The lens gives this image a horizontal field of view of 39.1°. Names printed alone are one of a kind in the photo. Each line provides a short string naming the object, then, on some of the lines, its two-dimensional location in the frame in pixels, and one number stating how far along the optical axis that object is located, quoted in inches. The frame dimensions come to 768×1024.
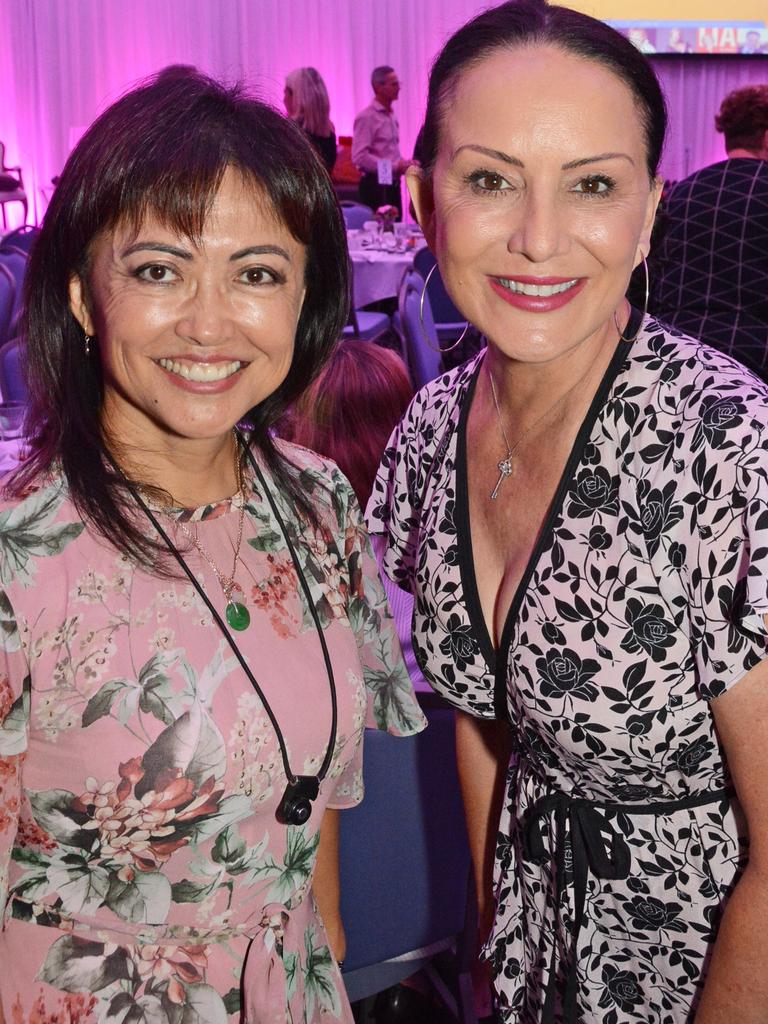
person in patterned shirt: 141.3
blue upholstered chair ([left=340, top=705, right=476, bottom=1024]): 72.7
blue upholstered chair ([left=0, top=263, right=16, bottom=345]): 212.5
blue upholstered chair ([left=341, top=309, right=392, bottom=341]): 279.7
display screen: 519.5
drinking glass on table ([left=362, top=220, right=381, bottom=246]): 330.6
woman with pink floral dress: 50.4
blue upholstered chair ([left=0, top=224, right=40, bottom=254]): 259.0
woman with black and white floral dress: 50.0
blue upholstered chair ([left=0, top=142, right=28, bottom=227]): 442.2
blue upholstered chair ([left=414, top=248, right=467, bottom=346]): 273.1
